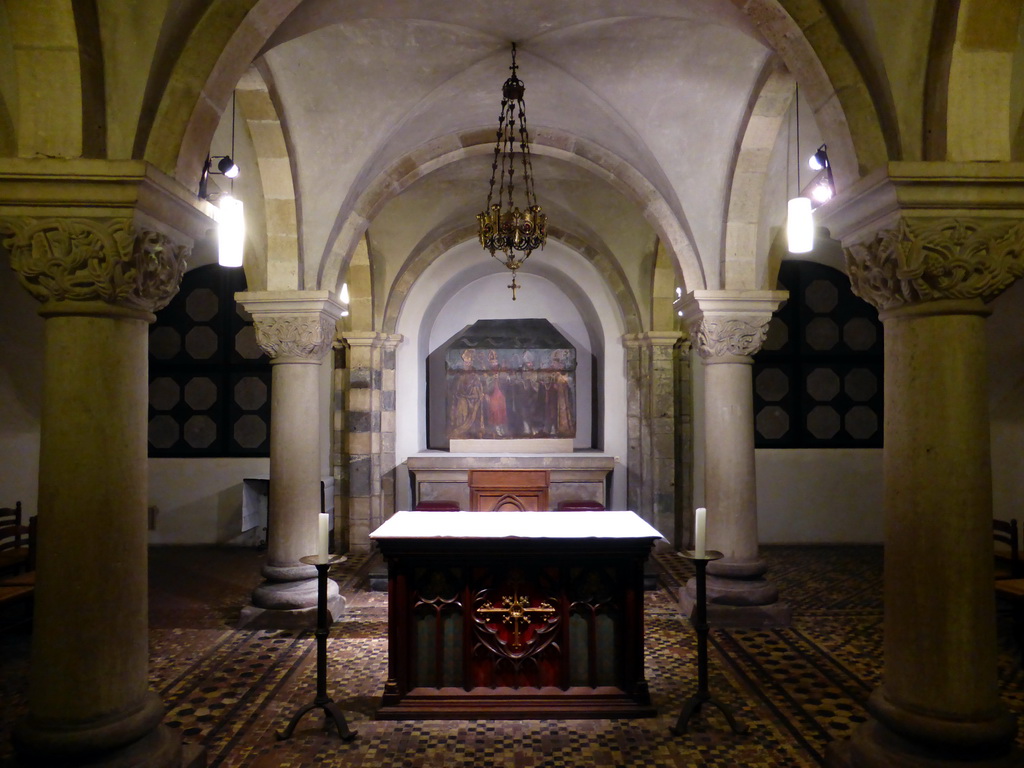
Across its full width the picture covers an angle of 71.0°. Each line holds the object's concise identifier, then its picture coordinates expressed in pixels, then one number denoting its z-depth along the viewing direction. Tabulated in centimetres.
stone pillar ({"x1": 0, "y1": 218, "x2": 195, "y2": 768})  285
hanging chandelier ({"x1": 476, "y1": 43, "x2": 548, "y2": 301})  515
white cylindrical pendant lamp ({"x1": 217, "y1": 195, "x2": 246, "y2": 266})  467
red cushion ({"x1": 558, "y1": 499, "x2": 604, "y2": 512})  784
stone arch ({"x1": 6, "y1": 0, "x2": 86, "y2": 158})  282
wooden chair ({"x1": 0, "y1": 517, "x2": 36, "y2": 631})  519
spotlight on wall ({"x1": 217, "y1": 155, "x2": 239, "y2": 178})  608
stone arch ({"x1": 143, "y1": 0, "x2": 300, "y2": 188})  309
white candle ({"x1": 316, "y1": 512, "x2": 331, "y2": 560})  384
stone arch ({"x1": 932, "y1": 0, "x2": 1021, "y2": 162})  289
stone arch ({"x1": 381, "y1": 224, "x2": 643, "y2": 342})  1004
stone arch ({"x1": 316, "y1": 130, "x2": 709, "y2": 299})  628
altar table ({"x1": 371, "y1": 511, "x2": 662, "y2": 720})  417
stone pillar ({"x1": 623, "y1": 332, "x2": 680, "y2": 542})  969
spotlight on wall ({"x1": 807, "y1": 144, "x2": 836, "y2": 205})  611
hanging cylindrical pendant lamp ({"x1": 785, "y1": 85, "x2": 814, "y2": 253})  495
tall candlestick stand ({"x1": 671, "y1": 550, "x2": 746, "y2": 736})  389
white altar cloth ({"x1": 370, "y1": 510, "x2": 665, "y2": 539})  420
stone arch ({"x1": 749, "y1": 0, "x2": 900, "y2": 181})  315
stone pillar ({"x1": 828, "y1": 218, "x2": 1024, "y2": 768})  294
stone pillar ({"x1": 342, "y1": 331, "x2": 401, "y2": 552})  966
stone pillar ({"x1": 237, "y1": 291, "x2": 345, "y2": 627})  598
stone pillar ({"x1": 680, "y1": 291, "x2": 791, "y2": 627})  607
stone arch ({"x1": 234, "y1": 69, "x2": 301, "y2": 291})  563
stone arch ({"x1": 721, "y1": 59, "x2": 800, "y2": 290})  552
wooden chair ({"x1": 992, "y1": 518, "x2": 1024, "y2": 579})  615
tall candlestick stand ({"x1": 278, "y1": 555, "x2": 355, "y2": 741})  382
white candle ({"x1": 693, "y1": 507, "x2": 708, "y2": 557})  390
